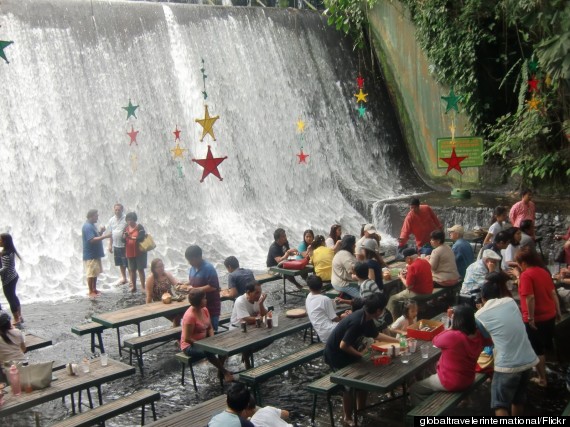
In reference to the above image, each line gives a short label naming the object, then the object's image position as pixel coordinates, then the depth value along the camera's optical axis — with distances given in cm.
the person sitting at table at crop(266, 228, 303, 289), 1077
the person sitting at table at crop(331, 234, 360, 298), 868
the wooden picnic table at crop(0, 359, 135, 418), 561
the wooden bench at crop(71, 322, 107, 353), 802
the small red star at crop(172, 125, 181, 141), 1486
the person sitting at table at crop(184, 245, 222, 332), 795
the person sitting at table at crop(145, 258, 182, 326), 868
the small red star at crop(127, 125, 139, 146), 1429
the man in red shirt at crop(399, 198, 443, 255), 1103
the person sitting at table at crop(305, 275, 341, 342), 690
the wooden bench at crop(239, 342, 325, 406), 627
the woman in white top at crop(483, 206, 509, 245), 1031
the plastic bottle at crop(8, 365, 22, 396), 575
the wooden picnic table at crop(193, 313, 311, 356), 673
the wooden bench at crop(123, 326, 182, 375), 746
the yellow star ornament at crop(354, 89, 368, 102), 1767
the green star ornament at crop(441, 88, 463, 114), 1641
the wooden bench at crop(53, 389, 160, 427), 542
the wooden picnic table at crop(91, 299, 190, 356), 779
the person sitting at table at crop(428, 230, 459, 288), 898
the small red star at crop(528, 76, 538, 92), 1444
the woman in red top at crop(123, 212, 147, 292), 1128
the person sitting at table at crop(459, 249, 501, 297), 766
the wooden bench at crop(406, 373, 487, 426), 521
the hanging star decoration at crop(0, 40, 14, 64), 823
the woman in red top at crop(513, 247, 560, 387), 639
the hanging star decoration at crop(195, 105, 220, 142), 1120
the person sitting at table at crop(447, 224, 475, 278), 944
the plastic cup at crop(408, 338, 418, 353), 621
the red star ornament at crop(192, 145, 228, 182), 1088
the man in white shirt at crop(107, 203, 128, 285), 1163
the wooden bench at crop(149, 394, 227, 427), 518
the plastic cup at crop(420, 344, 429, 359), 610
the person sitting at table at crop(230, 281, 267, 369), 737
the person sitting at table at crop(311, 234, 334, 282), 960
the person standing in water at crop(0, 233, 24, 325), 934
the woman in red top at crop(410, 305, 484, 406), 543
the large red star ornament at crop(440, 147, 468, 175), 1422
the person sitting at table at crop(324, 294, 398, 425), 589
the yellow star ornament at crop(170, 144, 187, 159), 1479
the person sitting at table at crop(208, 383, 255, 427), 447
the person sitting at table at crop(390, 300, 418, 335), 699
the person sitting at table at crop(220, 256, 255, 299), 827
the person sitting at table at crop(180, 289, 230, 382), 699
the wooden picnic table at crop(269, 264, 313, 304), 1023
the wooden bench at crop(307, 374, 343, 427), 586
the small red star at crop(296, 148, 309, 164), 1655
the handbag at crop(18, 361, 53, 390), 585
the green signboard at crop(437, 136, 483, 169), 1550
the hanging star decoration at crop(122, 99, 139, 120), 1359
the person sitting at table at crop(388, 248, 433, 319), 843
